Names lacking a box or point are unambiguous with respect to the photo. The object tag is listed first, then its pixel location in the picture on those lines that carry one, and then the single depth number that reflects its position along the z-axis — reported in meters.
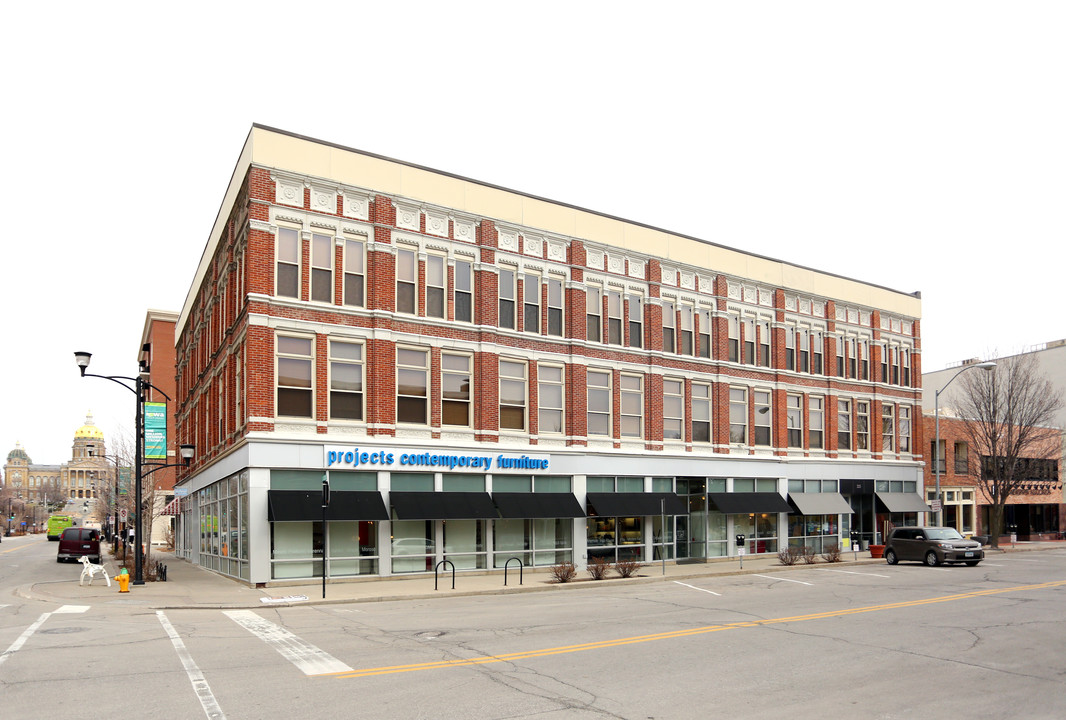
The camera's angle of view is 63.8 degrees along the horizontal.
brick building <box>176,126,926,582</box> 27.69
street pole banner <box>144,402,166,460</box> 28.95
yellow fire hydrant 23.98
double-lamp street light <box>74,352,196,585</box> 25.31
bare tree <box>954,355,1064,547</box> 48.44
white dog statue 26.51
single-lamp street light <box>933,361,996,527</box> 39.86
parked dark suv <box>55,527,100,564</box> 44.62
